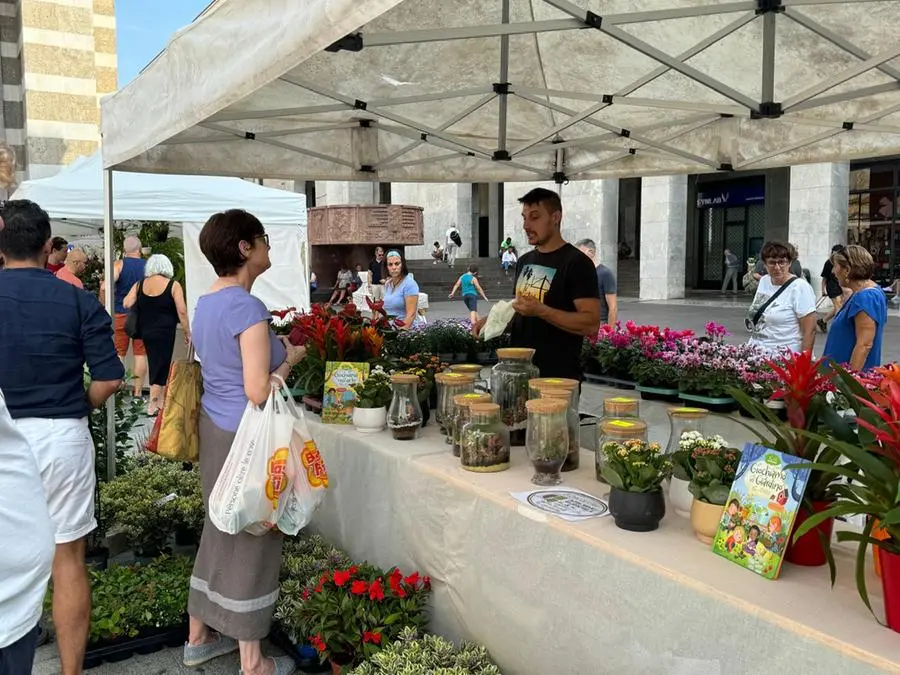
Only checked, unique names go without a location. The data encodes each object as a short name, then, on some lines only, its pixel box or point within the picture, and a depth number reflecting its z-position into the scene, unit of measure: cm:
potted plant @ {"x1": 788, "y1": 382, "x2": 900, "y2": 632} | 134
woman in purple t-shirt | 246
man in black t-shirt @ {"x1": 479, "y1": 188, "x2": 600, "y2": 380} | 324
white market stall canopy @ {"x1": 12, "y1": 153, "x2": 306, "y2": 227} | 748
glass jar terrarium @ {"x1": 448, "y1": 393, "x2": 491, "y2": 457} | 247
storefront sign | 2408
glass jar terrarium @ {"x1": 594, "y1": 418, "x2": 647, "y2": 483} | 205
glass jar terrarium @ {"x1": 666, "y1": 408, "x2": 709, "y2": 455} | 205
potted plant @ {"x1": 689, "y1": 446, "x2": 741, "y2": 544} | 175
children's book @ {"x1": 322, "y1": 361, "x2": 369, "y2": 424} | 320
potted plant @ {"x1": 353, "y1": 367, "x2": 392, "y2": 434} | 303
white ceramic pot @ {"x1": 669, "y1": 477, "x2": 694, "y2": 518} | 192
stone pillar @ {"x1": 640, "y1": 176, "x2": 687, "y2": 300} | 1912
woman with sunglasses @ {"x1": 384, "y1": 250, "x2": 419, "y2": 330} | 652
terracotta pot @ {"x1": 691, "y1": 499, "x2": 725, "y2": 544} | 175
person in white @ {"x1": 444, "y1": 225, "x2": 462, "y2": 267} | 2647
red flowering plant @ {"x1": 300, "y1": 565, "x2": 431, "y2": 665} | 240
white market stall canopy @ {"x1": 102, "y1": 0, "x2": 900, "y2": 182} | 294
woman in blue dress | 396
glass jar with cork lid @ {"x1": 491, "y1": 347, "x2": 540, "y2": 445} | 262
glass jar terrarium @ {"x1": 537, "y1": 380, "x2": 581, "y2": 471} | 227
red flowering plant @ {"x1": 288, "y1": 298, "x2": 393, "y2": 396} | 353
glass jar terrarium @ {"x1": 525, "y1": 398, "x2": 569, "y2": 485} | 219
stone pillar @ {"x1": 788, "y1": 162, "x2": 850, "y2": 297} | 1608
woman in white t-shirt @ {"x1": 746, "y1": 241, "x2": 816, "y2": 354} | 461
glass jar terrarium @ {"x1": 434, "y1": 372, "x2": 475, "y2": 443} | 271
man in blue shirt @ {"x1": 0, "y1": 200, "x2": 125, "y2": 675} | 248
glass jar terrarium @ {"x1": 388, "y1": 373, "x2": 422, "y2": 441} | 287
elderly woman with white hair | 732
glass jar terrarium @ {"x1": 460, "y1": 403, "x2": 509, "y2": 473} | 238
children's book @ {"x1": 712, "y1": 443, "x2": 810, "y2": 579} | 157
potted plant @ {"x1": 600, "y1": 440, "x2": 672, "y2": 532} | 185
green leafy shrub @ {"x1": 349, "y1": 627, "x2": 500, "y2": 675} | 212
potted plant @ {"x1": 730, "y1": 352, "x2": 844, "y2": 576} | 159
